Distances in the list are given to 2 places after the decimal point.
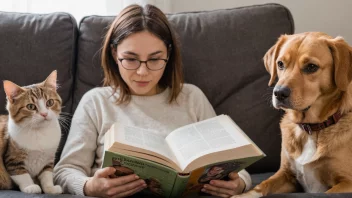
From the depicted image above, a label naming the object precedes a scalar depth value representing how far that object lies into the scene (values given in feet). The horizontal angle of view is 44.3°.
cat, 4.66
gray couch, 6.18
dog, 4.99
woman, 5.33
